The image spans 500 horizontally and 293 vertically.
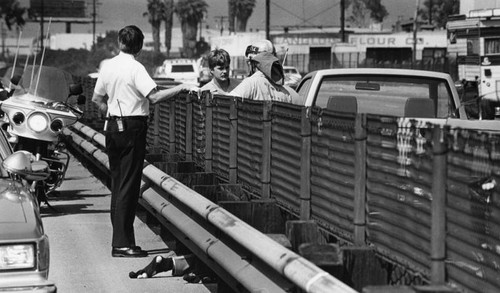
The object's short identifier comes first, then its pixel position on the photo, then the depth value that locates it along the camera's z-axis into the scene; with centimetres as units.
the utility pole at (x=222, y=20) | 16688
